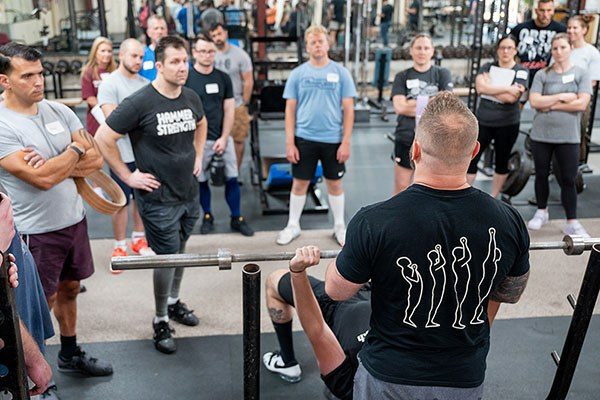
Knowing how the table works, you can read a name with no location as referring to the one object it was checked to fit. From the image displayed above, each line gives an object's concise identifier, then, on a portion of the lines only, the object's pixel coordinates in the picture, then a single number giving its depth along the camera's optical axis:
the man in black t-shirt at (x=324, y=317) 1.79
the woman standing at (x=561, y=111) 4.04
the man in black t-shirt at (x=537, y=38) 5.23
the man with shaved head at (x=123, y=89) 3.62
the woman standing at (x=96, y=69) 4.12
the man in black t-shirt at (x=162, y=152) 2.76
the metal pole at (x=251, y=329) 1.77
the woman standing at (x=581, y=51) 4.56
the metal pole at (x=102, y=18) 5.34
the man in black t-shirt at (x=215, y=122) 3.98
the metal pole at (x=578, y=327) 2.02
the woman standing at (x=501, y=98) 4.34
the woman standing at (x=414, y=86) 3.98
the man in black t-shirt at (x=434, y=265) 1.41
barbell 1.74
